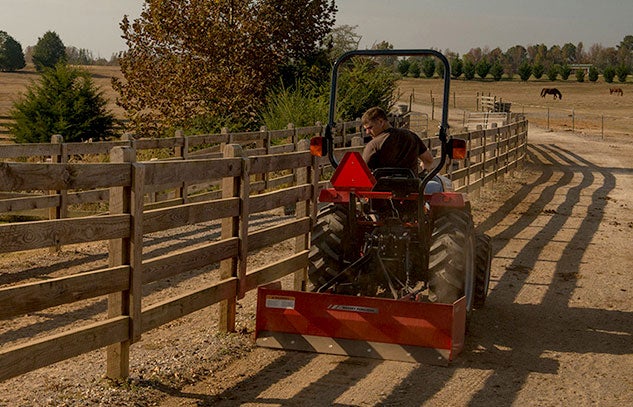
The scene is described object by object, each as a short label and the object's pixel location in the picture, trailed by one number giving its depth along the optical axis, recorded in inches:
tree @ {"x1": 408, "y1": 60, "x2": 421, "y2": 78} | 4940.9
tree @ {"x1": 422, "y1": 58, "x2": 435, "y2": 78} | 4810.5
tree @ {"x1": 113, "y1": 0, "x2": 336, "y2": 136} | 1163.3
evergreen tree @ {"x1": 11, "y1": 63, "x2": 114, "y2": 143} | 984.9
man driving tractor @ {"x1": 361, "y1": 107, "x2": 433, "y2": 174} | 312.7
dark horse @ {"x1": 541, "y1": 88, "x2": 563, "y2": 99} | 3599.4
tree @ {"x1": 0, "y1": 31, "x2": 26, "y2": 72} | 4810.5
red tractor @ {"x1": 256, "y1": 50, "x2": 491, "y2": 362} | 281.6
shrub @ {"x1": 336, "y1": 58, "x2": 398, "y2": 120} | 1080.8
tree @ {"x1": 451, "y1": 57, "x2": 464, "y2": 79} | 4630.9
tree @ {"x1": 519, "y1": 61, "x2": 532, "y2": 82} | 4697.3
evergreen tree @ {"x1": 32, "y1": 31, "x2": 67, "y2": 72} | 4862.7
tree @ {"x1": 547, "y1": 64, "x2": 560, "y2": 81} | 4699.8
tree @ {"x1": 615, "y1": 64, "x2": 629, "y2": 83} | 4574.3
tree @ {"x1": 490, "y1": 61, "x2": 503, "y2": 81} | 4736.7
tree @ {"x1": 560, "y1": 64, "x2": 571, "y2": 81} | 4739.2
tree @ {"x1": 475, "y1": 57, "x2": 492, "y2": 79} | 4739.9
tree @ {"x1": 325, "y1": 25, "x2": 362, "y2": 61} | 1503.4
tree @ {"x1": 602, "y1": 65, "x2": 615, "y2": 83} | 4515.3
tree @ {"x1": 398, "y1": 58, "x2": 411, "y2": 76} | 5017.7
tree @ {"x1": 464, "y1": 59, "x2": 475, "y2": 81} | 4643.2
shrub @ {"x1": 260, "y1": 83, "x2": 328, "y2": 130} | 964.6
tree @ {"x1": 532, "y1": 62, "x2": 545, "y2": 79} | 4798.2
